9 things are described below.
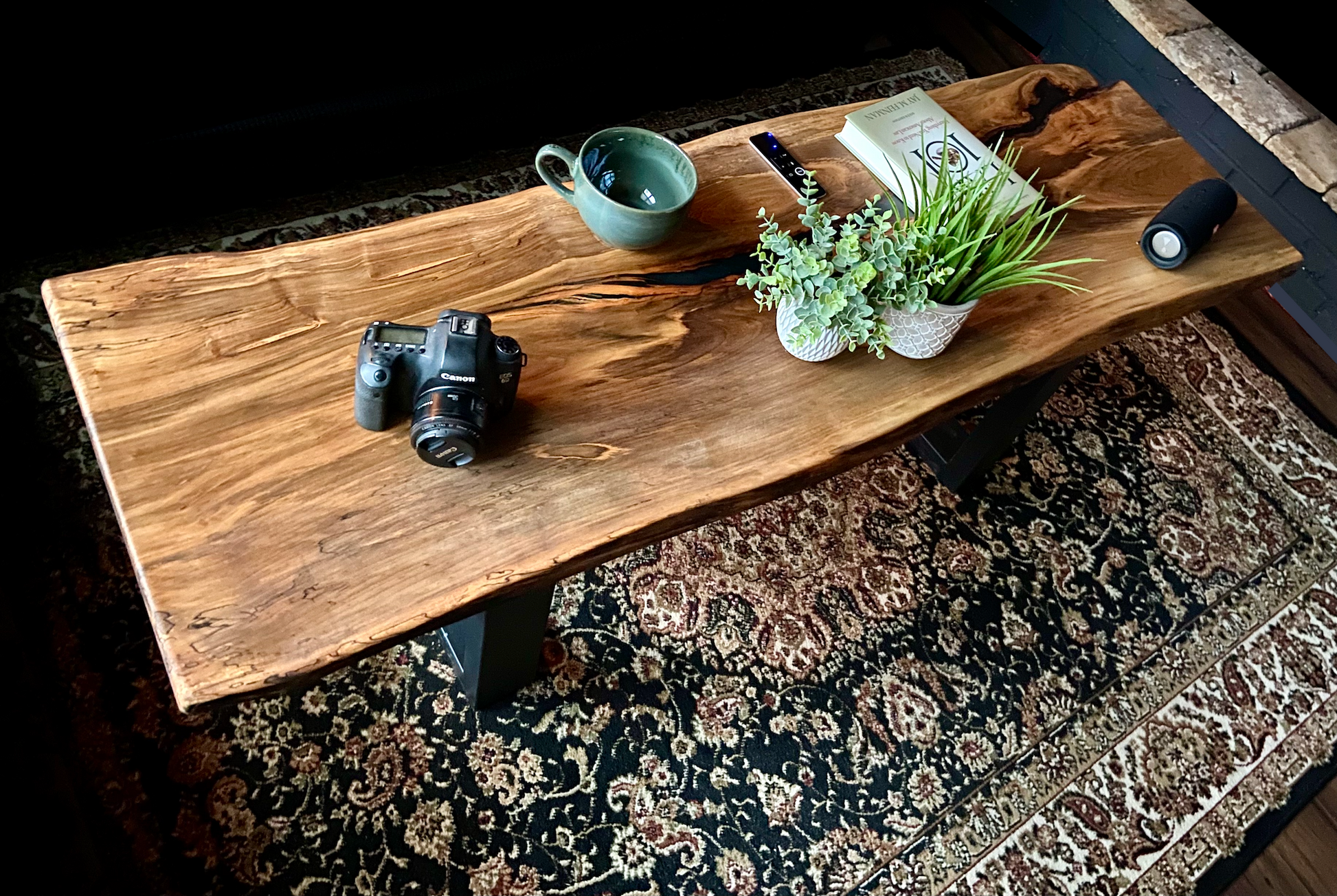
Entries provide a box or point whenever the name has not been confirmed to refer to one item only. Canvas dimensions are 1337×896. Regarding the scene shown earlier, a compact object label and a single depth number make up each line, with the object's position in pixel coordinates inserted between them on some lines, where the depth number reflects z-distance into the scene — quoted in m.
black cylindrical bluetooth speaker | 1.30
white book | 1.32
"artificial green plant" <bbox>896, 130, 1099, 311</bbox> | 1.03
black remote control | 1.29
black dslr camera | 0.87
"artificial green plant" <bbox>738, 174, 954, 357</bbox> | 0.99
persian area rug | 1.24
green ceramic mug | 1.10
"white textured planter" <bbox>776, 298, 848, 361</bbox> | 1.07
